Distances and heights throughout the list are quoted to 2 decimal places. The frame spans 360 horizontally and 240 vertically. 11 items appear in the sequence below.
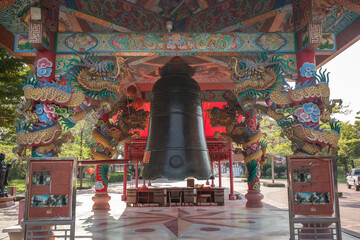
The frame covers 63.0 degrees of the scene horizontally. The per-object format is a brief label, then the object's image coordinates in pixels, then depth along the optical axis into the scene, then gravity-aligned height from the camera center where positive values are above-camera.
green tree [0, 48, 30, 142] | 10.36 +3.00
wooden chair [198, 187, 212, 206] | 13.12 -1.44
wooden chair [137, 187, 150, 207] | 13.00 -1.43
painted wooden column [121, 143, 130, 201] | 14.61 -0.43
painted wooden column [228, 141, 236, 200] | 15.15 -0.99
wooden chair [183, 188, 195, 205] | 12.77 -1.50
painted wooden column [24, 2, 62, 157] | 6.21 +2.22
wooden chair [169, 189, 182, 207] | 13.06 -1.44
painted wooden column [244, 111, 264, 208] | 11.62 -0.12
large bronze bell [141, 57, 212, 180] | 5.52 +0.63
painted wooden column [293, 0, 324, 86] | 6.39 +2.72
